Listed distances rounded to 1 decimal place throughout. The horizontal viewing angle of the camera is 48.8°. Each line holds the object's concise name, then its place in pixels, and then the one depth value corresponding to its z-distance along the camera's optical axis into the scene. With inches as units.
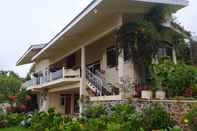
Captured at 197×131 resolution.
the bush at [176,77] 316.2
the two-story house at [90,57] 377.5
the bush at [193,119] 227.5
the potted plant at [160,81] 326.2
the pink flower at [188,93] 307.7
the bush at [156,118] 262.6
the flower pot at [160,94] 323.3
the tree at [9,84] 1464.9
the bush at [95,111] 377.9
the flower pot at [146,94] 334.4
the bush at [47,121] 375.8
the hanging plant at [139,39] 369.3
